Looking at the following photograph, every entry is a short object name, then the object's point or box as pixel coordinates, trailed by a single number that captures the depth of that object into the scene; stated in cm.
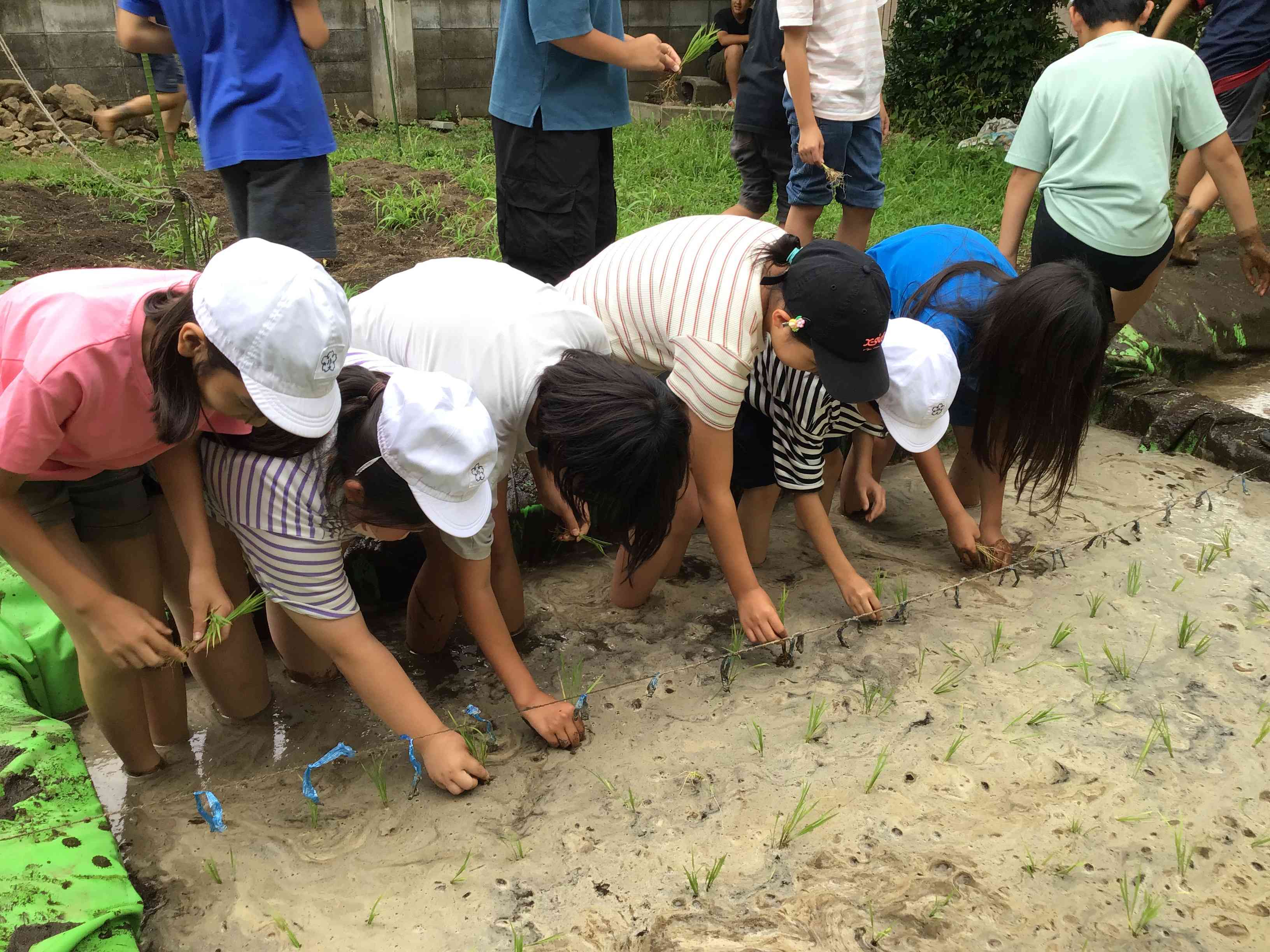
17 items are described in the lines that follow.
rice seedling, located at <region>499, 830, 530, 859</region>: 197
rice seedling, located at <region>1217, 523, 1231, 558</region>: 311
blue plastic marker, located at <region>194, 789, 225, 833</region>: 202
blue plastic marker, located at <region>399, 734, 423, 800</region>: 212
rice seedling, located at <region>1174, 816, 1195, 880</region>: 193
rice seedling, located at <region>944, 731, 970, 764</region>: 221
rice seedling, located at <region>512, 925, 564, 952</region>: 173
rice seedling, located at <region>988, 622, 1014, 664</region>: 259
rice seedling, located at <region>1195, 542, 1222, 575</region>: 302
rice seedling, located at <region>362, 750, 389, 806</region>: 214
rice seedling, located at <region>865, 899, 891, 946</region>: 177
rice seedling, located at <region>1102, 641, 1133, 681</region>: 251
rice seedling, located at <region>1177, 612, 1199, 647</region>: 262
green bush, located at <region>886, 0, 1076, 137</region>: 850
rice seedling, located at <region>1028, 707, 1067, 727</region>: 232
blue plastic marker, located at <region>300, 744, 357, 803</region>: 209
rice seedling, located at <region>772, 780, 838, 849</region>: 199
